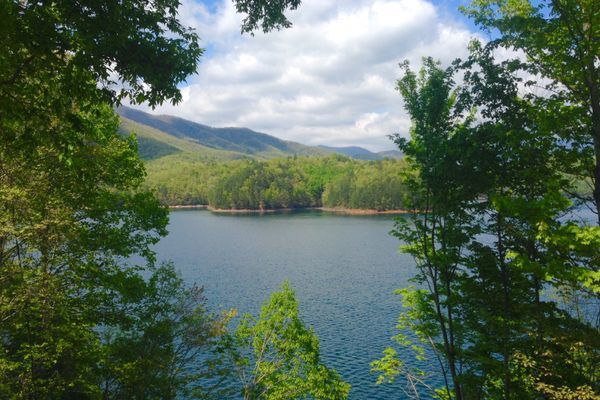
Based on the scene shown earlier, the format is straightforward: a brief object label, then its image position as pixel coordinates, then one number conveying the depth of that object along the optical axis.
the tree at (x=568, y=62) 10.45
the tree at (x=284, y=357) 19.59
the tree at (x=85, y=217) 5.98
